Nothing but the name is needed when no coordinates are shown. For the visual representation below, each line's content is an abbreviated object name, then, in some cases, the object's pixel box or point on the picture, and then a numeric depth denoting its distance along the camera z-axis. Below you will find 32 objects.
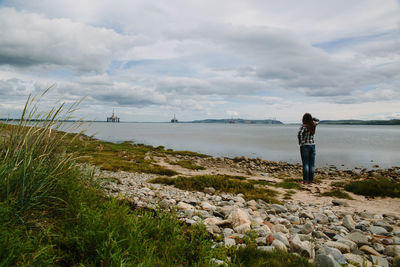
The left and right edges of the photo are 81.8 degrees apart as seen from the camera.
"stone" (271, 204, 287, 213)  7.71
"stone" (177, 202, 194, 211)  6.38
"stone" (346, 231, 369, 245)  4.90
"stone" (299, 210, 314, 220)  7.02
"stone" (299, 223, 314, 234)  5.50
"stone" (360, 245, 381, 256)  4.36
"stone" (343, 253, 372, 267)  3.84
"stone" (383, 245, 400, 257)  4.17
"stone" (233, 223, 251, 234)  4.94
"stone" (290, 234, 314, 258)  4.00
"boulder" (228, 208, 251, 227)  5.36
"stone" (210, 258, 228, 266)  3.31
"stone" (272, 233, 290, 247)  4.43
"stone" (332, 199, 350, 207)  9.19
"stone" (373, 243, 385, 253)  4.59
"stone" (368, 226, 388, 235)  5.69
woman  12.77
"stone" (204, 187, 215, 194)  10.09
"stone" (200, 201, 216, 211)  6.82
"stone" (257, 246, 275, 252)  3.99
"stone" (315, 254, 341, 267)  3.48
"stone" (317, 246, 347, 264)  3.82
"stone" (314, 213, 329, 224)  6.73
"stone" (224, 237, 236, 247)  4.14
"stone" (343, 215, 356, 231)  6.13
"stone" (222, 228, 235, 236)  4.81
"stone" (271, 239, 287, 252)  4.01
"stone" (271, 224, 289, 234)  5.44
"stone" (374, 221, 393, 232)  6.06
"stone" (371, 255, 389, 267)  3.89
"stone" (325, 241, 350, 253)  4.42
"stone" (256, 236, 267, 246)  4.42
